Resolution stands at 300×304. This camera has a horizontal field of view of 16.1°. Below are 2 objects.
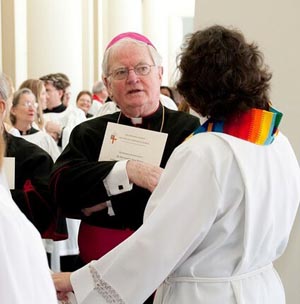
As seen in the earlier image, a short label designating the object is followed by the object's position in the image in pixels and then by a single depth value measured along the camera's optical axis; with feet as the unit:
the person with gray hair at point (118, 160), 8.13
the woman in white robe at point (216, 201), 6.84
